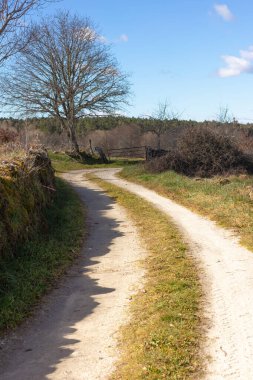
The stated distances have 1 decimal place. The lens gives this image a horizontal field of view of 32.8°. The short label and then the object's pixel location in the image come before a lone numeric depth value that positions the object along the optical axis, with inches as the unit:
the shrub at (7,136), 724.2
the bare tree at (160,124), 1925.7
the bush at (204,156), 857.5
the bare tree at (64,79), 1326.3
